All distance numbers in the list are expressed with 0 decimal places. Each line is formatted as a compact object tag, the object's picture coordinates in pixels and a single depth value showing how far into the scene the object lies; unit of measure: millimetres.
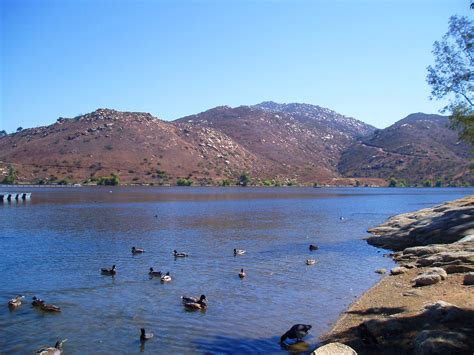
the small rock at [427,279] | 21266
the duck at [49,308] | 19777
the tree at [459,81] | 20125
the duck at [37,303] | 20125
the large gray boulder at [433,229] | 32781
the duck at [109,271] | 27156
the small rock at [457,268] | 22441
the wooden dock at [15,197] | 93375
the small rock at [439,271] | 21548
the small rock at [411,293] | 19953
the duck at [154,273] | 26609
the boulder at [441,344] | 12008
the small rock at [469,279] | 19742
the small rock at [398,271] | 26156
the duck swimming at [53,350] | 14758
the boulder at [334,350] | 12406
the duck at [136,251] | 35147
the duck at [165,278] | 25553
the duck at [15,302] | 20333
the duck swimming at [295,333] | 16297
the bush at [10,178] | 160375
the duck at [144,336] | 16641
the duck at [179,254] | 33325
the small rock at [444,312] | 14898
